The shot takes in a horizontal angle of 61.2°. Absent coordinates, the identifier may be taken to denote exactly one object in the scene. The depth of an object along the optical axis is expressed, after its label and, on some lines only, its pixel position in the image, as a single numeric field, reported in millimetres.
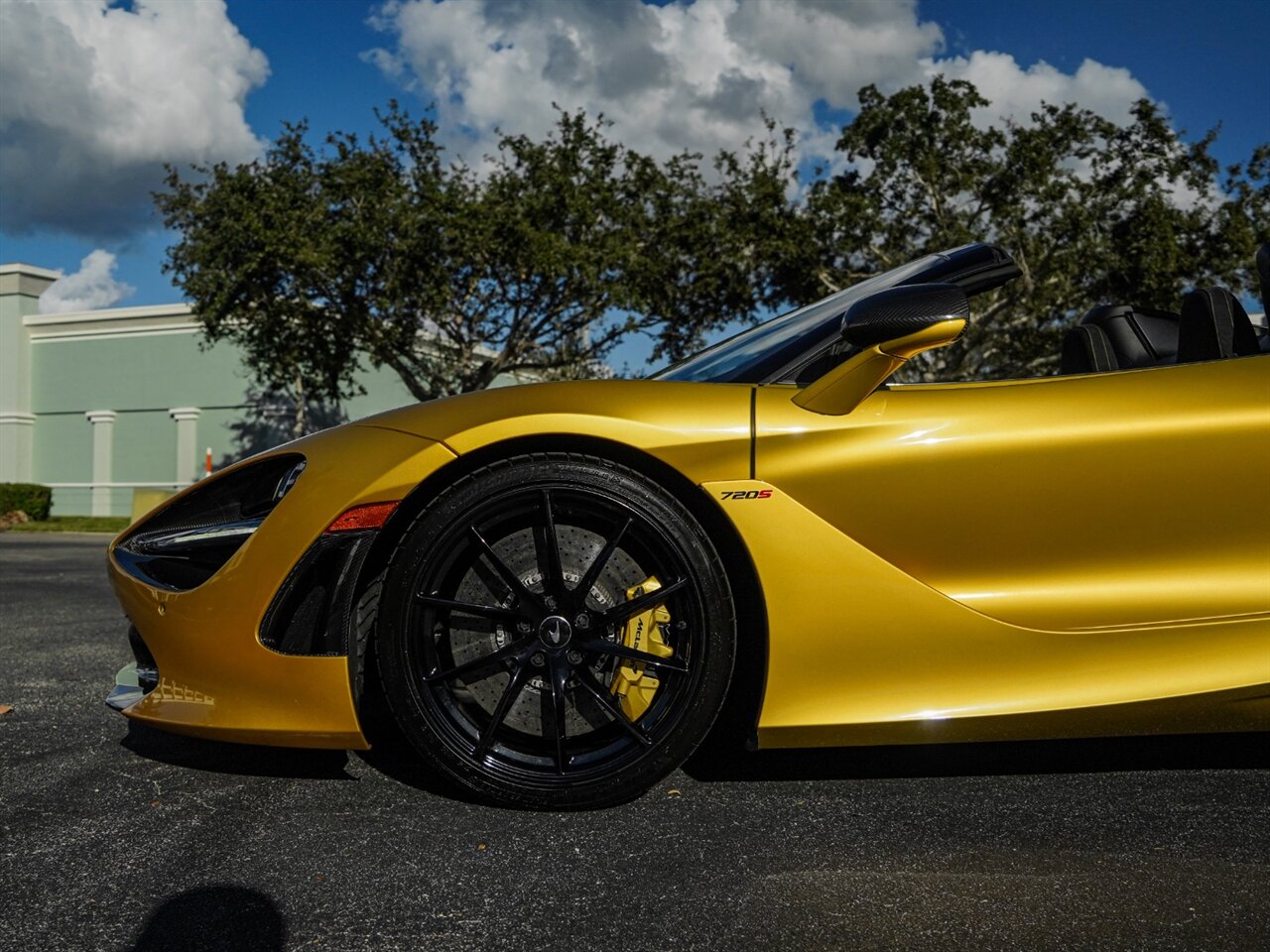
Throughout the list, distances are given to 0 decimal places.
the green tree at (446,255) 19375
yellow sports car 2188
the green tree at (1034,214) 20922
